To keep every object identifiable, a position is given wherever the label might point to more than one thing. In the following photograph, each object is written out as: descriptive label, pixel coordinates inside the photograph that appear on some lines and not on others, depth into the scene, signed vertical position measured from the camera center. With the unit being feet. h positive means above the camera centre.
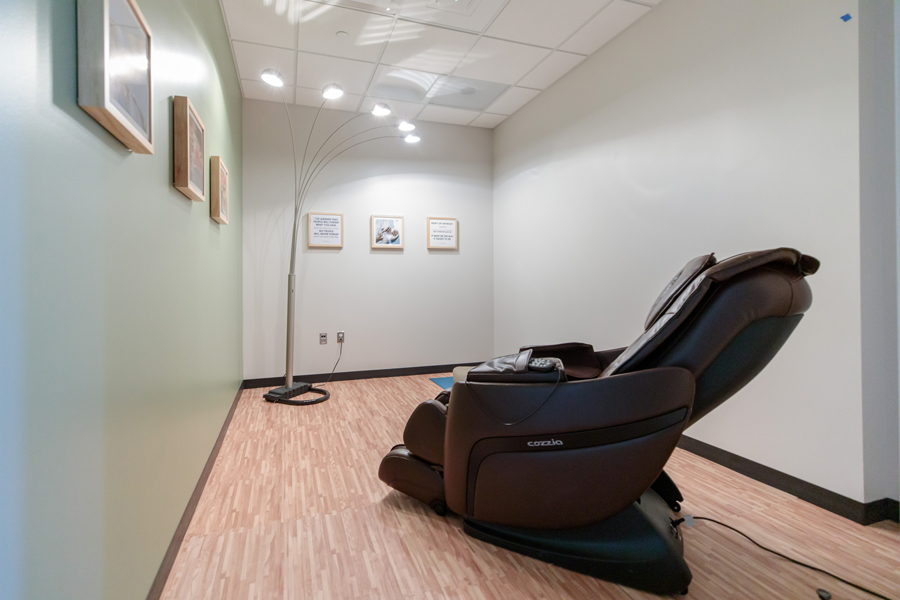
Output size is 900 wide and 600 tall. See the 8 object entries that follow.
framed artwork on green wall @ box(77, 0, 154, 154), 2.57 +1.57
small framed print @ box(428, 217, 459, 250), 14.25 +2.21
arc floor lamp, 9.75 +3.83
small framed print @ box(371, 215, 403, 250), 13.62 +2.15
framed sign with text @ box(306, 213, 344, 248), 12.98 +2.11
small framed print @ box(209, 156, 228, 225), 6.84 +1.80
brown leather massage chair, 3.79 -1.24
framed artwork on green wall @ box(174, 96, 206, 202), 4.69 +1.75
